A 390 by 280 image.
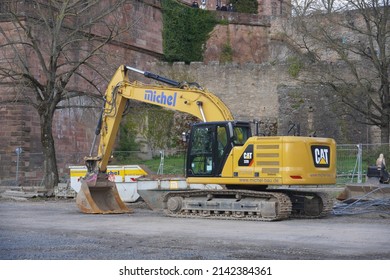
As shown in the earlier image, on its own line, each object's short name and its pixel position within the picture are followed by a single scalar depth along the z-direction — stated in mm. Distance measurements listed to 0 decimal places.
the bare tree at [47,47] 26047
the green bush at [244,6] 51250
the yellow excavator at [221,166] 16344
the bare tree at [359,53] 30578
